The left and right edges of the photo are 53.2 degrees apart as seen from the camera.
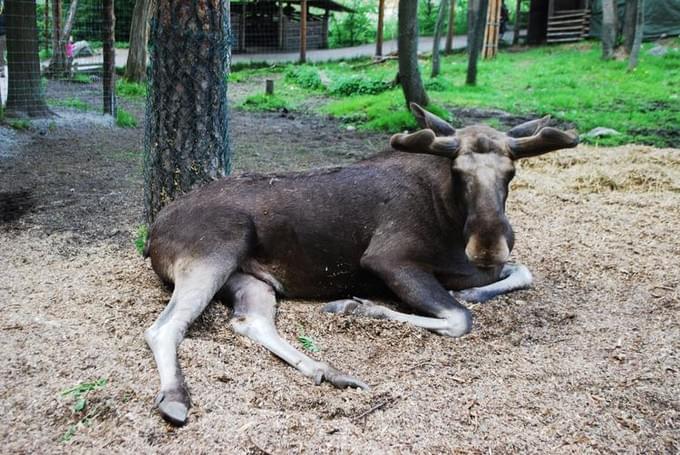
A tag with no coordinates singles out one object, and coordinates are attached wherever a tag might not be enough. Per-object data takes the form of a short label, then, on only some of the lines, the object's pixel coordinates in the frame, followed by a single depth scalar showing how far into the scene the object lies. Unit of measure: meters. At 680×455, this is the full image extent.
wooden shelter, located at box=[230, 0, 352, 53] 29.45
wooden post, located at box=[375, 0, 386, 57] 25.59
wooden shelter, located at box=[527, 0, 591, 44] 28.36
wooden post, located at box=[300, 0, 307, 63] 25.91
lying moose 4.16
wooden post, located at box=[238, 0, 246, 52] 28.84
